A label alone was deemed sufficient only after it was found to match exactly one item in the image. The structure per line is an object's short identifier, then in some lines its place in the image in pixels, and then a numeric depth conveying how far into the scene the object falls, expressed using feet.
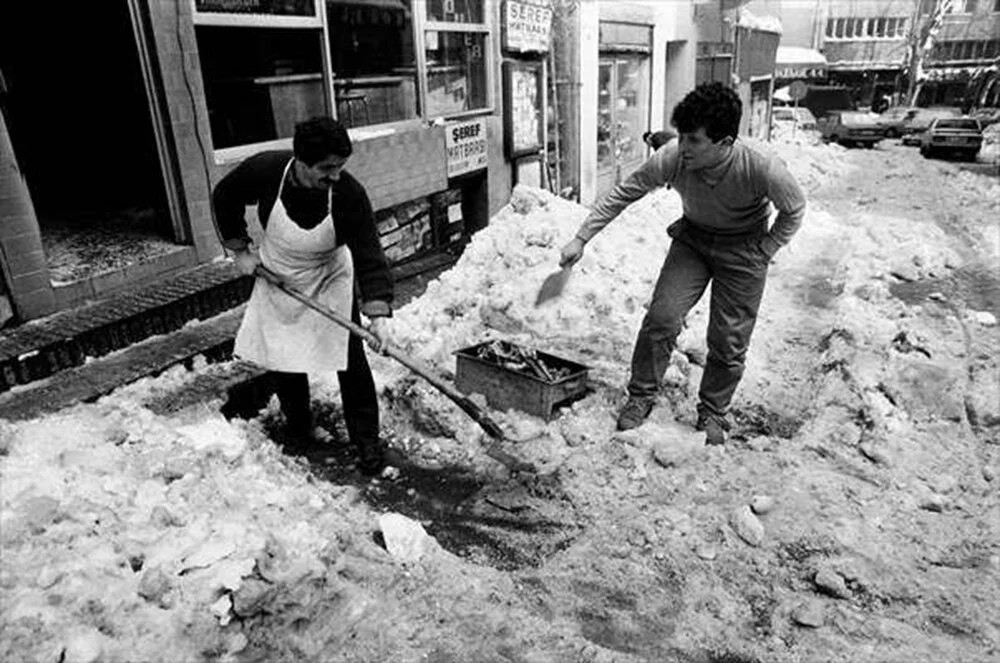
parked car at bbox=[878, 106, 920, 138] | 87.97
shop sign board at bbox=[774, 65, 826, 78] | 125.59
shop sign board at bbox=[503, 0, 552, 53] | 27.72
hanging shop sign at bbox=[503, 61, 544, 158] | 28.50
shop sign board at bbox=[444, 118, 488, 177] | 25.58
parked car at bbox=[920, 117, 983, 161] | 67.21
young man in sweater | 11.51
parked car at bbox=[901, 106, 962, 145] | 85.37
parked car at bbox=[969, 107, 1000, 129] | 98.86
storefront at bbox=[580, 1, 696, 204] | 34.27
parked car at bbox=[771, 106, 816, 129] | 98.84
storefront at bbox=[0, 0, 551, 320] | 15.93
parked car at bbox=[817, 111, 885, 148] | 81.56
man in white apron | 11.16
